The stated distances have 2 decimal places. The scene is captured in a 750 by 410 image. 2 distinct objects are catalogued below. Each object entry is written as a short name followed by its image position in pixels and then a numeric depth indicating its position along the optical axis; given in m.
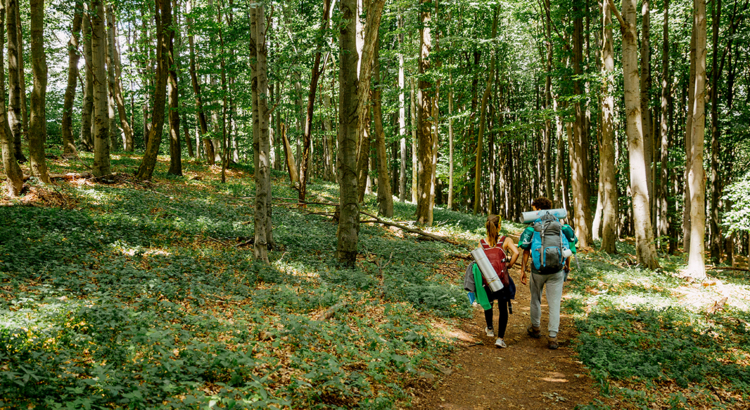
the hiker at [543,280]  6.47
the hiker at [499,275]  6.32
